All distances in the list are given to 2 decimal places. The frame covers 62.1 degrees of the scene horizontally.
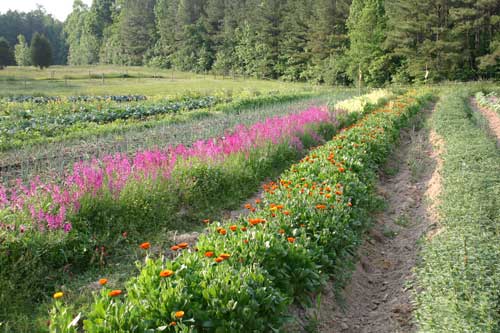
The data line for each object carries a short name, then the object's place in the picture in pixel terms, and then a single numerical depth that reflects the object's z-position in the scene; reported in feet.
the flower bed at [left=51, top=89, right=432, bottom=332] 8.91
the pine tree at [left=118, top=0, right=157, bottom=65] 275.98
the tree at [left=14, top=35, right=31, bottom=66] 235.73
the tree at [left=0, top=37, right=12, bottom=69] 189.37
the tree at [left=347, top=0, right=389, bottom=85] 144.46
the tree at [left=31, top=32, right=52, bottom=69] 190.56
